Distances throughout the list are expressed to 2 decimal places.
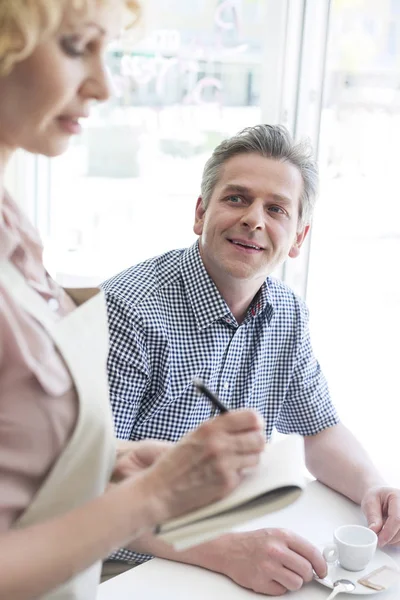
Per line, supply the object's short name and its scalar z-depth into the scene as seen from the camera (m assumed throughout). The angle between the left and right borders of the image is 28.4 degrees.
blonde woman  0.77
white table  1.28
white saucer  1.31
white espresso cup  1.36
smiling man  1.74
